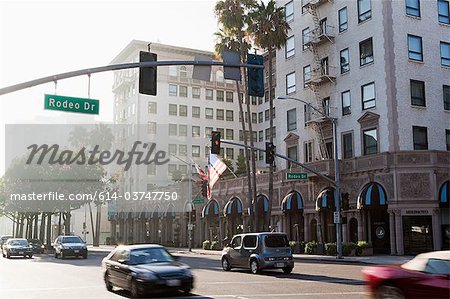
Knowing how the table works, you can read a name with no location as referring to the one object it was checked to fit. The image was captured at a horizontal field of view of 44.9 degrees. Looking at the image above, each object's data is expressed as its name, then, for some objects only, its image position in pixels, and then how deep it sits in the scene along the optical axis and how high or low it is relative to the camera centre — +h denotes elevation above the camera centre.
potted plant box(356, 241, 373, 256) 36.66 -2.04
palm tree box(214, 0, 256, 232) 44.12 +15.83
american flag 46.92 +4.41
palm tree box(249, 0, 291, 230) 43.38 +15.14
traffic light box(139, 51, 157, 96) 14.63 +3.76
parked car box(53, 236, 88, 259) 38.06 -1.88
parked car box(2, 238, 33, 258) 42.81 -2.22
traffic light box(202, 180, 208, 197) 48.50 +2.68
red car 9.93 -1.17
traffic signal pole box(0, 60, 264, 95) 14.16 +3.80
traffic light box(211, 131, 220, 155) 29.53 +4.10
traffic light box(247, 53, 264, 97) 15.09 +3.81
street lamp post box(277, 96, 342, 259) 33.97 +0.97
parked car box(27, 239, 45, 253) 52.41 -2.42
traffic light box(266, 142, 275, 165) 32.12 +3.84
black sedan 14.52 -1.42
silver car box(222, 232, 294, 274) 22.94 -1.45
